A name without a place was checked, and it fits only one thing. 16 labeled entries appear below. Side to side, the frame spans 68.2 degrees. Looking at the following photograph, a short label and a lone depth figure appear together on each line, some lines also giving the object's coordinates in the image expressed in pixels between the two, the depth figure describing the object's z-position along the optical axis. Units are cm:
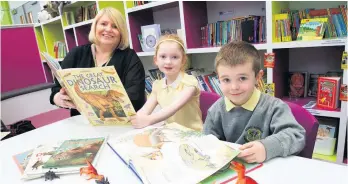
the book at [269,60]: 174
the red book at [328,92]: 160
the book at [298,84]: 191
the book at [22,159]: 85
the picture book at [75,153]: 81
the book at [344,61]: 145
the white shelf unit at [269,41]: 156
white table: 62
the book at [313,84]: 188
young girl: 128
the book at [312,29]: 155
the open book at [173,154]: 63
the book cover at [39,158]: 78
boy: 83
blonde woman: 149
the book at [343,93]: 153
